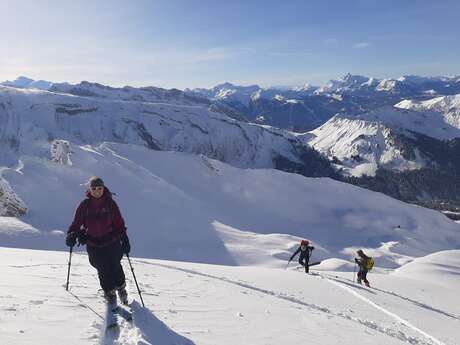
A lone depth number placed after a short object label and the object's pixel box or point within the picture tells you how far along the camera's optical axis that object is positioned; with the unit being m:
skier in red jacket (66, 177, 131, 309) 9.82
